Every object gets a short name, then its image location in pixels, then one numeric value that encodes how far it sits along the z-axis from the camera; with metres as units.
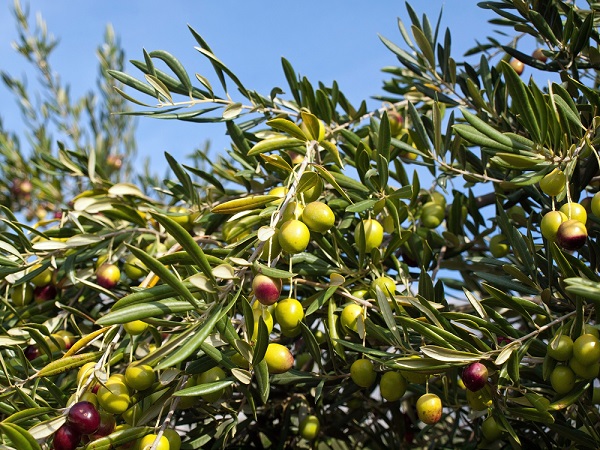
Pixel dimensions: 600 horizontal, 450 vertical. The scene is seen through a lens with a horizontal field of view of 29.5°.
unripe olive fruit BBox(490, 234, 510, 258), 0.90
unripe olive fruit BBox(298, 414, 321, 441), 0.90
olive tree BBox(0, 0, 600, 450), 0.70
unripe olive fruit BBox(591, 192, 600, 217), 0.72
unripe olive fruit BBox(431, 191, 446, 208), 0.94
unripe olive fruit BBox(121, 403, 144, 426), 0.74
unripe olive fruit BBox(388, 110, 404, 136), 1.01
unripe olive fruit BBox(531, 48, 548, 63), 1.00
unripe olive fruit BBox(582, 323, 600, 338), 0.70
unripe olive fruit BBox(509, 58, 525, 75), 1.10
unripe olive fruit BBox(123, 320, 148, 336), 0.76
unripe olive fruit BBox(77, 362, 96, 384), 0.74
